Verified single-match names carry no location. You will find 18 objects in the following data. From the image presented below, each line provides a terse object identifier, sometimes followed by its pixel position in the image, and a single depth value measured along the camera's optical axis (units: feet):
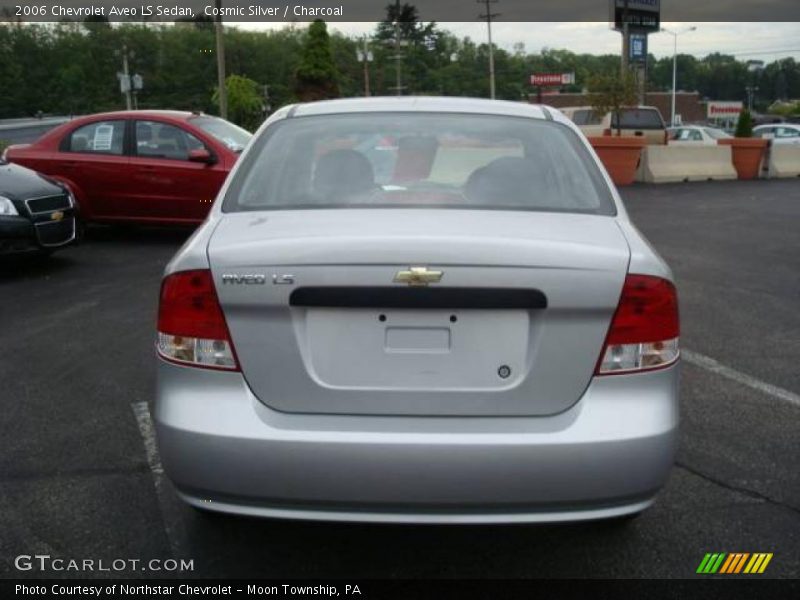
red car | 33.01
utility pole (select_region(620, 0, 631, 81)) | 112.88
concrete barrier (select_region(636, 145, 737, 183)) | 62.90
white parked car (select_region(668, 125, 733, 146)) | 88.69
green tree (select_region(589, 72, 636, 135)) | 77.82
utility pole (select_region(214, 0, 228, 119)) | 78.99
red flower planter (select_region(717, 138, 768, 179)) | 66.28
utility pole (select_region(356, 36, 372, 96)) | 210.30
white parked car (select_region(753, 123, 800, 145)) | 95.16
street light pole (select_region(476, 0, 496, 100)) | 212.78
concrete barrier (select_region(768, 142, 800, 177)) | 67.62
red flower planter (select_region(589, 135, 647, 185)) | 61.11
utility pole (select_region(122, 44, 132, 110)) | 105.40
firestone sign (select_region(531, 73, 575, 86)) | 274.98
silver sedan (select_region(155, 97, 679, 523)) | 8.25
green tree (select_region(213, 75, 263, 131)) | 146.61
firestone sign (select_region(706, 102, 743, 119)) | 282.15
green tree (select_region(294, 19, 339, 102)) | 226.58
